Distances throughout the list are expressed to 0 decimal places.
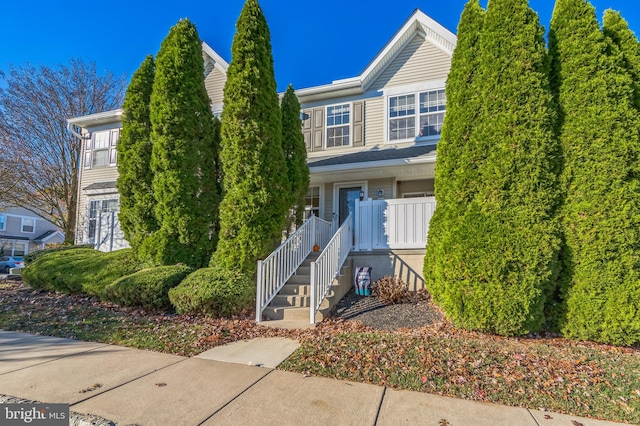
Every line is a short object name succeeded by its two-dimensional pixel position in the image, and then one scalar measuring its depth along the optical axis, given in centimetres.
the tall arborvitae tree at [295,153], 790
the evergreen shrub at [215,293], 603
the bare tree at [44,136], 1623
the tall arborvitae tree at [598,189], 454
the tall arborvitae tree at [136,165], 809
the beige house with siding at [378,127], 938
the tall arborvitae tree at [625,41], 503
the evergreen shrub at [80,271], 771
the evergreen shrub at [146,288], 649
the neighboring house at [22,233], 3012
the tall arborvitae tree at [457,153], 534
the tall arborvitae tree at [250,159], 668
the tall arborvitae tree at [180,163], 753
